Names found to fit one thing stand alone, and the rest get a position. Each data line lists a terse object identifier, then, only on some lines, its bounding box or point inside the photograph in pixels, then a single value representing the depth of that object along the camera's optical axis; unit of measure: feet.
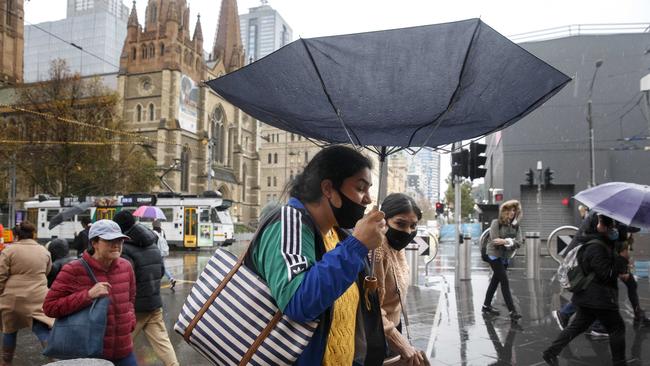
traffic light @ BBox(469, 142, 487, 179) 41.47
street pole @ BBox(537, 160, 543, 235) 75.10
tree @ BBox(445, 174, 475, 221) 216.33
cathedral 168.55
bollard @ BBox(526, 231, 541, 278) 44.30
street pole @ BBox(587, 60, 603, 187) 71.99
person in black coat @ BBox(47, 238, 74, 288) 19.47
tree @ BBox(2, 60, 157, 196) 112.88
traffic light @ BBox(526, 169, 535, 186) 72.13
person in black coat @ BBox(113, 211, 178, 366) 15.83
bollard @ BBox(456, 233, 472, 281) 42.60
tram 92.73
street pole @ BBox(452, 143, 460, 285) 41.34
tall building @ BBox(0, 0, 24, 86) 105.87
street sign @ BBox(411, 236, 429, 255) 41.14
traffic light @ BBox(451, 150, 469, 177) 41.75
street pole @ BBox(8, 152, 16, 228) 117.39
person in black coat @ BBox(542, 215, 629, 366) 16.56
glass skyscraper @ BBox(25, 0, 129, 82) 246.47
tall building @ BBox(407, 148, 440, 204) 453.86
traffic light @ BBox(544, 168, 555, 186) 70.69
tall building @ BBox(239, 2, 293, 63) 543.39
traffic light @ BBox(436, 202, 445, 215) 91.91
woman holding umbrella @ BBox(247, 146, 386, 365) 5.77
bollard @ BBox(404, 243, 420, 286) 40.04
